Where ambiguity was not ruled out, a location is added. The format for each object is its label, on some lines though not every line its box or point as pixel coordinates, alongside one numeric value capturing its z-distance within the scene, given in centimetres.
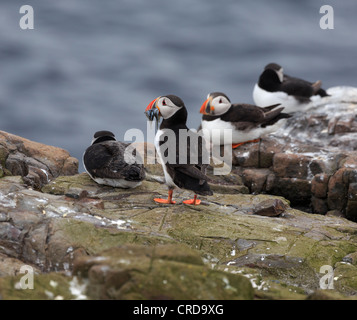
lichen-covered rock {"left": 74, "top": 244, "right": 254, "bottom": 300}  713
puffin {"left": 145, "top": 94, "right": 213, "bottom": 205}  1450
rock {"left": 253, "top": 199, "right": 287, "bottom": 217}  1560
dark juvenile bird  1667
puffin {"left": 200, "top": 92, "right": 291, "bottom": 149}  2395
